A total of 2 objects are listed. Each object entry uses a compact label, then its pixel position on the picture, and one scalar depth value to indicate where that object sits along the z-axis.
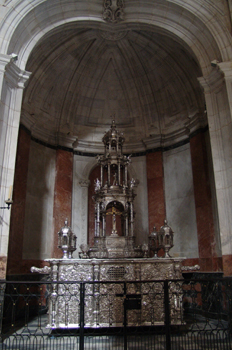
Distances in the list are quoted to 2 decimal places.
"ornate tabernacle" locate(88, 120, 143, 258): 7.87
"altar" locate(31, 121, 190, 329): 6.65
